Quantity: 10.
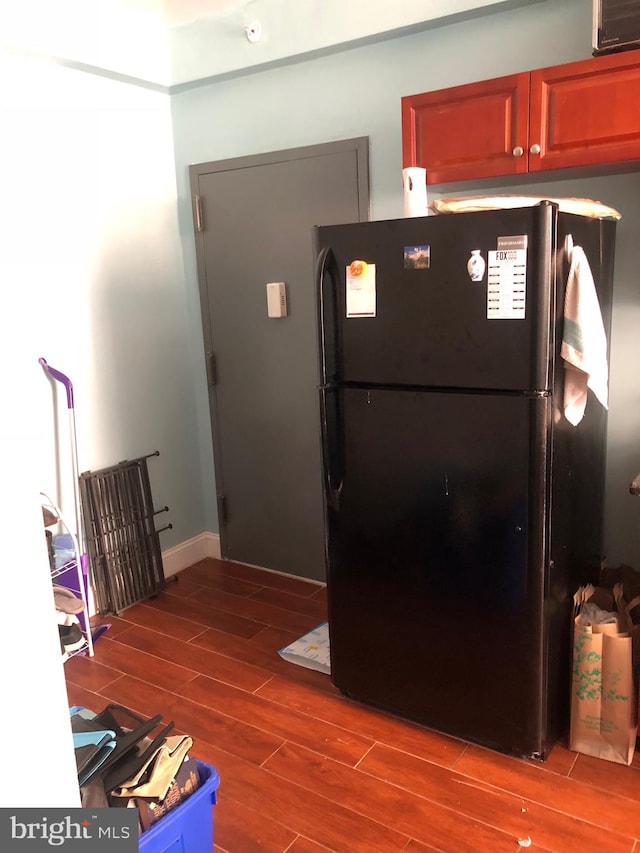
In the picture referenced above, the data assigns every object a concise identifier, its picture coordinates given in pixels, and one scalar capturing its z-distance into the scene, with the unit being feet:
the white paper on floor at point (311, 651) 8.90
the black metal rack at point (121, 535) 10.34
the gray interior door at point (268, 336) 10.02
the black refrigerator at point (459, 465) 6.32
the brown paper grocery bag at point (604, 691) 6.93
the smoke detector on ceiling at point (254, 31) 9.61
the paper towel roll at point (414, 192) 7.30
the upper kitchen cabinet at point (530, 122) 6.66
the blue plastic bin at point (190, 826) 4.97
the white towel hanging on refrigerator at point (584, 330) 6.26
